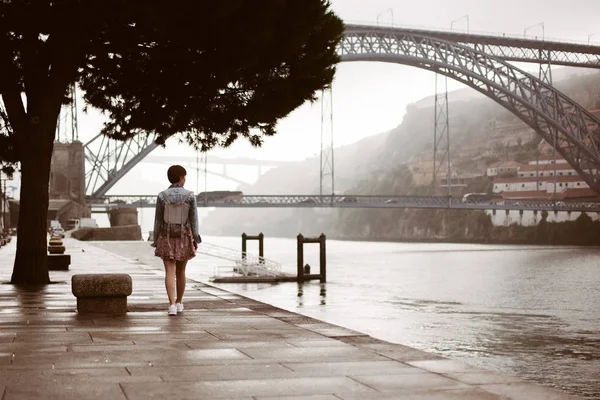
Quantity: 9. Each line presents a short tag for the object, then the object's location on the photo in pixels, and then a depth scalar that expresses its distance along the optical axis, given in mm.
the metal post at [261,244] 41875
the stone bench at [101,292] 10352
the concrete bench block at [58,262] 21219
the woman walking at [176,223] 9938
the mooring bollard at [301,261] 34512
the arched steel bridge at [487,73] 74188
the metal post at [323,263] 35781
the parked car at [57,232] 54959
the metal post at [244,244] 40806
